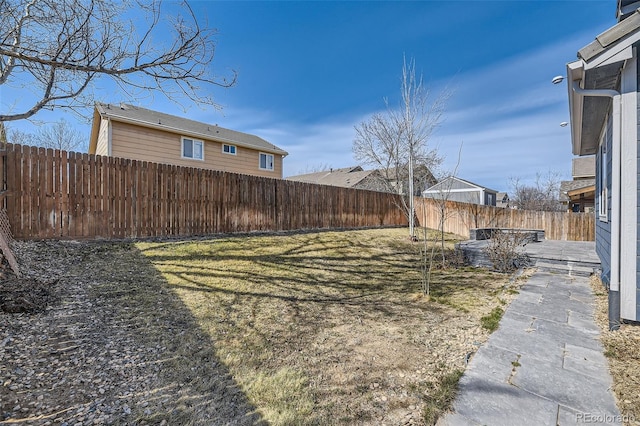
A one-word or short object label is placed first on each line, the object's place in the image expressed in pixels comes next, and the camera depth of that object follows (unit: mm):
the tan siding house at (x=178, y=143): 11234
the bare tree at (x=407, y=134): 8922
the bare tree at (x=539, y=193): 26877
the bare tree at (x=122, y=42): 3541
